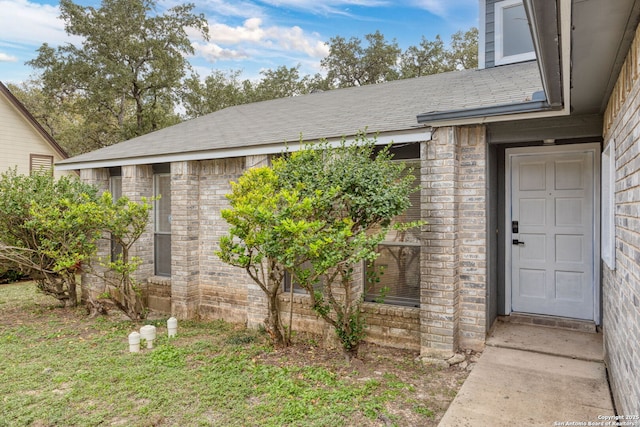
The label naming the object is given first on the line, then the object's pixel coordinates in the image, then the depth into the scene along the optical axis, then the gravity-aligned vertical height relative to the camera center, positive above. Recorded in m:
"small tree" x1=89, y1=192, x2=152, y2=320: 6.67 -0.33
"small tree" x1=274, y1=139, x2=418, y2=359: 4.34 +0.08
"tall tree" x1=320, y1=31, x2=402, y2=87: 22.58 +8.84
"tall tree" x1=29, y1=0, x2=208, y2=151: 16.72 +6.48
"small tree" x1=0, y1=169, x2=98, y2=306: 6.63 -0.23
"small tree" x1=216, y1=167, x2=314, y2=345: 4.39 -0.08
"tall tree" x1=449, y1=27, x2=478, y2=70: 20.91 +8.87
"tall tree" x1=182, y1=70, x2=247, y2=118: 20.50 +6.36
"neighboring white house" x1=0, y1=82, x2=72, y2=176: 12.44 +2.41
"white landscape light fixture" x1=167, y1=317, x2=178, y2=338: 6.02 -1.65
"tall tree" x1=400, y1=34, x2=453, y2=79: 21.78 +8.50
